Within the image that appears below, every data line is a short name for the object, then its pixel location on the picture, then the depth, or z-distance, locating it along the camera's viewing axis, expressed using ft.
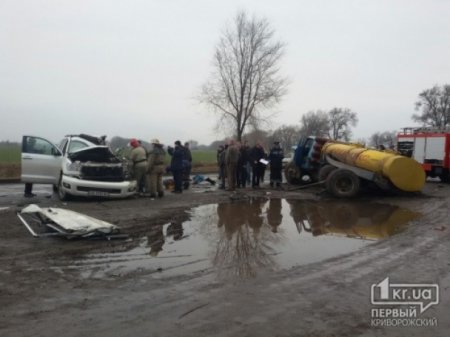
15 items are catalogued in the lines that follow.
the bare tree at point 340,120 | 301.63
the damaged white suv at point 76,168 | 43.16
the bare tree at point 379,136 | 300.81
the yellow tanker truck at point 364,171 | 46.65
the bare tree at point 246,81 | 124.57
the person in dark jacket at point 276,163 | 56.95
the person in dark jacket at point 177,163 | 50.78
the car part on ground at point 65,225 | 26.61
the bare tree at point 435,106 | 242.17
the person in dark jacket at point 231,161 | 53.26
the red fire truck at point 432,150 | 67.97
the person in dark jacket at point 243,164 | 57.36
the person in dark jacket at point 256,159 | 56.85
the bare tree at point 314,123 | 284.41
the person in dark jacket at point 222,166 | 57.11
